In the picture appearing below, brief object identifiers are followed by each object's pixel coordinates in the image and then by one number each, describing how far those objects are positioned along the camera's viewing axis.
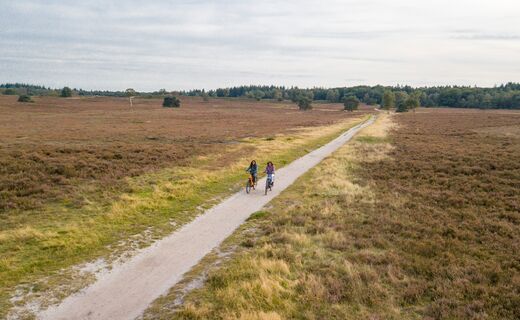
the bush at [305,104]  165.88
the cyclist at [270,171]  23.06
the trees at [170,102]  156.75
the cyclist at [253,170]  23.21
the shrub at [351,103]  164.60
